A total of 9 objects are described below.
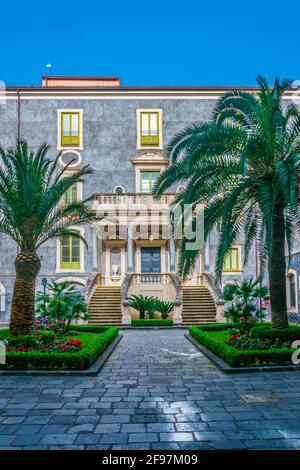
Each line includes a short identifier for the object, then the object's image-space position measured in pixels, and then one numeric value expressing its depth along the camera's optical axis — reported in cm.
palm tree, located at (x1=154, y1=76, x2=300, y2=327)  1176
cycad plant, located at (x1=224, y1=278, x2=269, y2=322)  1631
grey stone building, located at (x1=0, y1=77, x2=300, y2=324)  2638
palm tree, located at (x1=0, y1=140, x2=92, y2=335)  1286
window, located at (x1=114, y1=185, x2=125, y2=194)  2808
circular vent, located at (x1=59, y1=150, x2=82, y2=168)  2817
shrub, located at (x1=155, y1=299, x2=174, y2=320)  2423
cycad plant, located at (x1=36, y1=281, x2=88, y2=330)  1688
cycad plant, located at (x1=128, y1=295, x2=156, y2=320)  2402
